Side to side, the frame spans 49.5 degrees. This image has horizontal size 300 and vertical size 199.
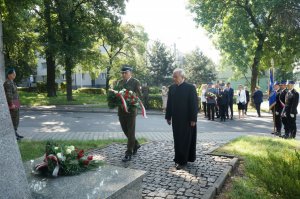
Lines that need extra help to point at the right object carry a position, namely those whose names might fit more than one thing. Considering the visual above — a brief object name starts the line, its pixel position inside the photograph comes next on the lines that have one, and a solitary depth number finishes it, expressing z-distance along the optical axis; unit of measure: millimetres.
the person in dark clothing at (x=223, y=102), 17422
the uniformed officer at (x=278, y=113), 12234
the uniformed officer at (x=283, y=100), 11791
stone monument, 3141
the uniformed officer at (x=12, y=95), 9133
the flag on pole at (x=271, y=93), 12842
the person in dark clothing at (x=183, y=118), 6758
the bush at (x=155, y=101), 22680
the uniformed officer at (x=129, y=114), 7426
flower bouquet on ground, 4277
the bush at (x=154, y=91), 36509
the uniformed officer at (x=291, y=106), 11156
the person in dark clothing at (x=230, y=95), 18042
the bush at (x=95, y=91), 43438
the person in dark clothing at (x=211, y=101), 17530
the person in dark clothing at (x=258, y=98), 20406
